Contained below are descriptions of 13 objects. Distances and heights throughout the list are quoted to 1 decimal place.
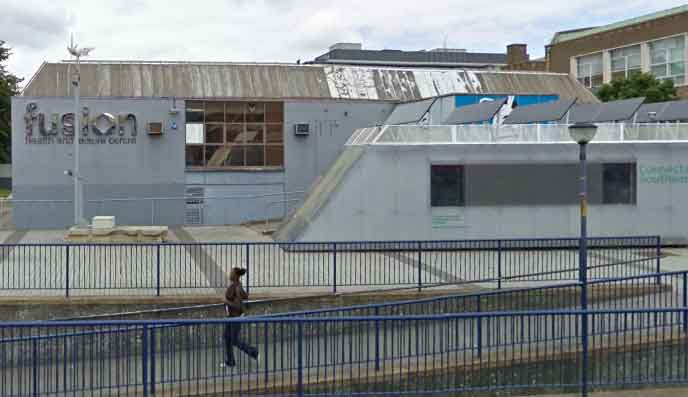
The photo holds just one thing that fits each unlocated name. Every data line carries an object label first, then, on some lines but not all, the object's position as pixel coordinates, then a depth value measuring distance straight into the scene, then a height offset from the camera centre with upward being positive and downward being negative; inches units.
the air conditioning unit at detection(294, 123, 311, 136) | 1368.1 +80.7
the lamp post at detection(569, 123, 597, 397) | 516.1 +7.4
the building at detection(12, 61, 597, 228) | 1279.5 +70.6
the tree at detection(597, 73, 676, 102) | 1795.0 +188.2
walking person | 510.0 -69.4
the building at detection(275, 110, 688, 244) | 942.4 -7.7
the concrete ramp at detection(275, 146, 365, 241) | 946.1 -21.1
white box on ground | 1050.1 -53.1
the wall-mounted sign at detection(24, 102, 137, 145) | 1277.1 +78.2
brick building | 2043.6 +335.7
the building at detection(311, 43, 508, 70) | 3892.7 +565.9
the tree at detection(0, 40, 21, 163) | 2903.5 +266.2
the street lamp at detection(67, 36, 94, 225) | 1073.1 +41.9
